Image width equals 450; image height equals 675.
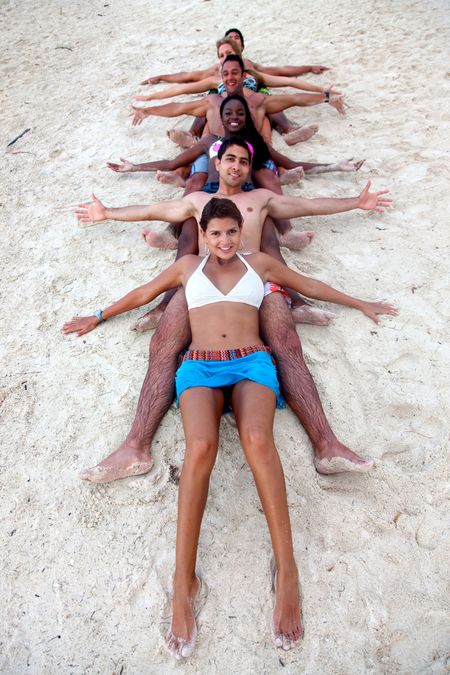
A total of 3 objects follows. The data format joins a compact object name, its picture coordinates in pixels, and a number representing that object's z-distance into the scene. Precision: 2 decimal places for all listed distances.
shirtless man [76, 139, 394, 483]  2.43
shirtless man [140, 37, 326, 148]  4.74
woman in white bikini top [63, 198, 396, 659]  2.03
